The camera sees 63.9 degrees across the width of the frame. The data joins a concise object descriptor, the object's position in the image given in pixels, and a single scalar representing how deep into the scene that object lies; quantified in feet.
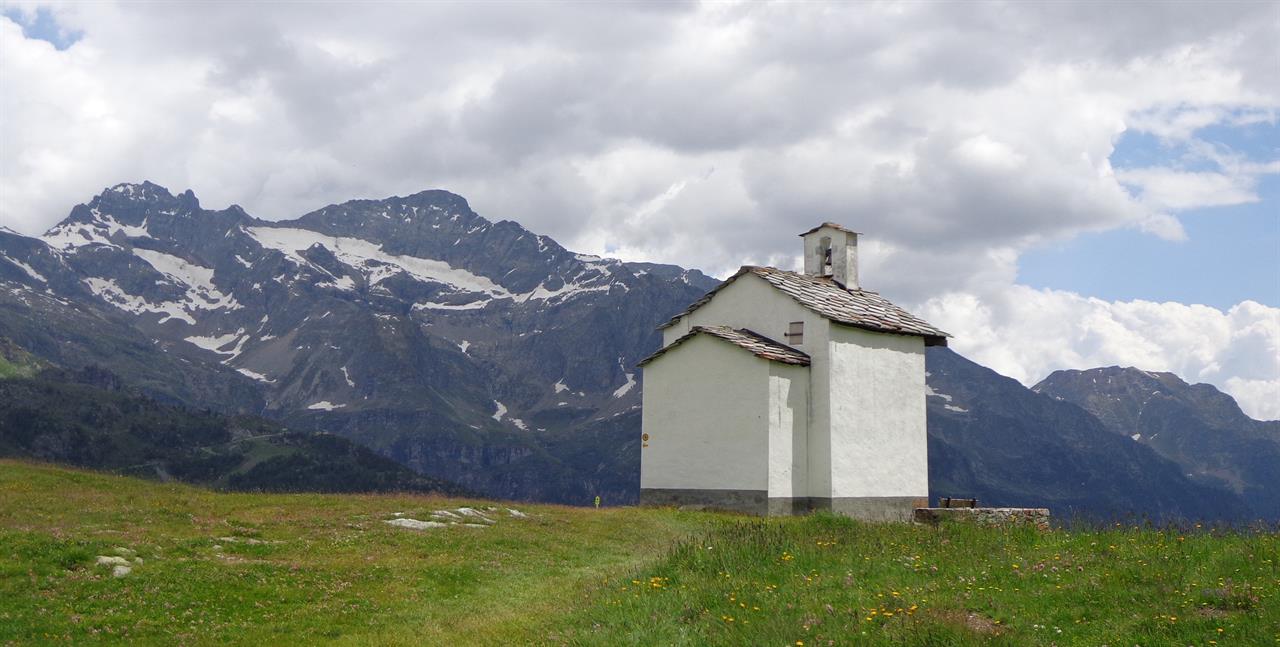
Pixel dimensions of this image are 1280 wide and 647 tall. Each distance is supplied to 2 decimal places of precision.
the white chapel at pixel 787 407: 147.95
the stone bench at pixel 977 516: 108.37
